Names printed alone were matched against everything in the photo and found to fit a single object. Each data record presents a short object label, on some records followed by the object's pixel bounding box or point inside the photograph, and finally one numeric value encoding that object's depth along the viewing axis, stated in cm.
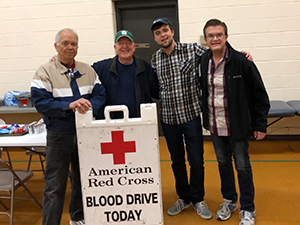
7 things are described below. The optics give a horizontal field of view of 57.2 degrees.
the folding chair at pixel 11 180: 203
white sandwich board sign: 161
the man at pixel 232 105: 184
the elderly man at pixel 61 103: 166
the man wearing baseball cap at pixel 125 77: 191
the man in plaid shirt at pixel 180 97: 201
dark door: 383
